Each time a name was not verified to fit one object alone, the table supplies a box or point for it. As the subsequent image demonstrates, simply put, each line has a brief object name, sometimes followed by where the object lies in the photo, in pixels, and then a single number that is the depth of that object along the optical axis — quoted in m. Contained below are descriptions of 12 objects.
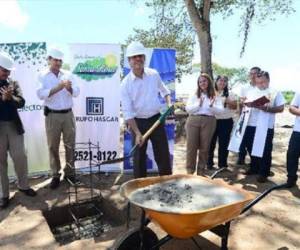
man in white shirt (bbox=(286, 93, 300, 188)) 3.44
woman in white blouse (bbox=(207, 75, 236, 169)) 4.03
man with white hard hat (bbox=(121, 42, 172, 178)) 3.01
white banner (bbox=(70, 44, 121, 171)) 4.04
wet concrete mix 1.93
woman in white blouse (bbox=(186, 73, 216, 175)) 3.69
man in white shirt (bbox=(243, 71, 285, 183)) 3.67
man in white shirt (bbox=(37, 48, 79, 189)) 3.55
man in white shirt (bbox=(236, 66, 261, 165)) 3.92
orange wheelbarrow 1.80
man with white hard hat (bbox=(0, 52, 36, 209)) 3.15
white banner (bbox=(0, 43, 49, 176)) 3.95
